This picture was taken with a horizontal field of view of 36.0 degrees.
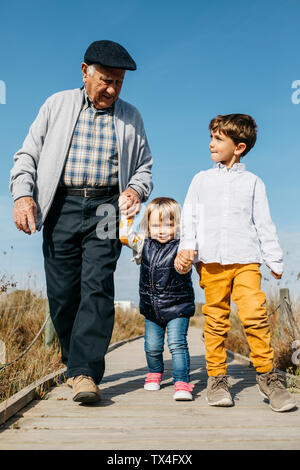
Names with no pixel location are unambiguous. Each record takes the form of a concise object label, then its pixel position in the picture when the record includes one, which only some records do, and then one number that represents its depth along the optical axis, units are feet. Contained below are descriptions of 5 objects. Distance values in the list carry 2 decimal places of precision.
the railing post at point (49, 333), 17.40
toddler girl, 11.35
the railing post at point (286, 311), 17.71
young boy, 10.12
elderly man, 10.34
